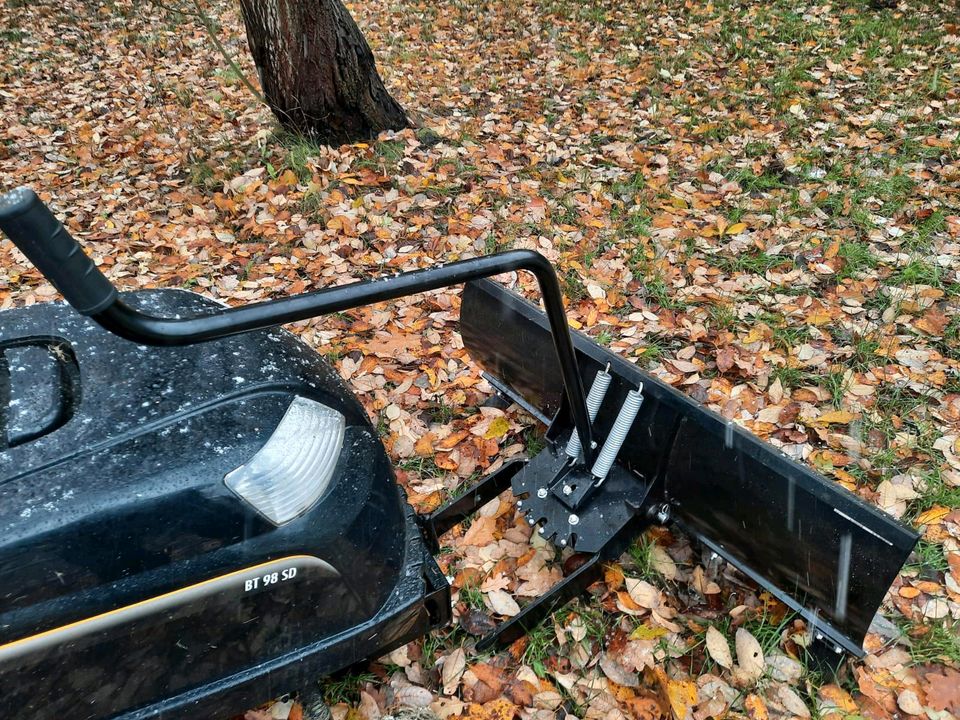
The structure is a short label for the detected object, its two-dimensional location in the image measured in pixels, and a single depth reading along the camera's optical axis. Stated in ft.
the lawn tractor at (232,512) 4.70
